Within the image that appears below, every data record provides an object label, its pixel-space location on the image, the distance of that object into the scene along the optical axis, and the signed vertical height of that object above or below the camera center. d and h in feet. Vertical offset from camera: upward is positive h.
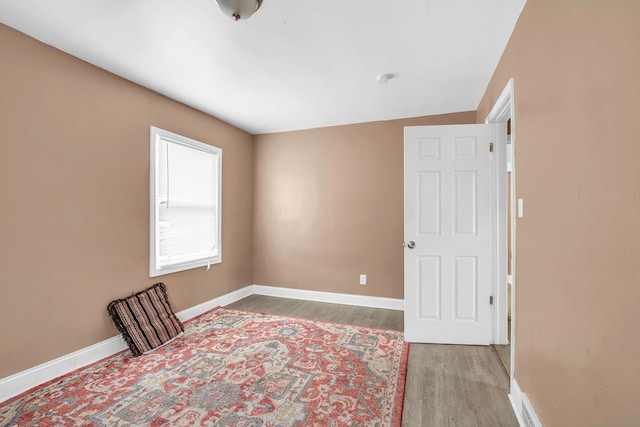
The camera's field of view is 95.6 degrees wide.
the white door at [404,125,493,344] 8.81 -0.60
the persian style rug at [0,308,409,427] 5.79 -4.04
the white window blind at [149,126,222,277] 9.82 +0.40
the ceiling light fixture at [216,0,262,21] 5.28 +3.83
